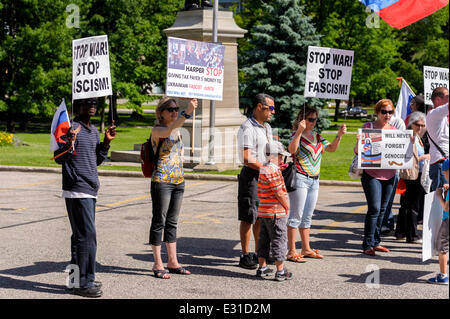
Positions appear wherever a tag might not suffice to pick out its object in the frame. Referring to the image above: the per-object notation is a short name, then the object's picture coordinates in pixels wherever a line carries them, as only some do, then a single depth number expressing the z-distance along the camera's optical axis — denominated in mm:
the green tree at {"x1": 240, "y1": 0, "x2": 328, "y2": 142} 29016
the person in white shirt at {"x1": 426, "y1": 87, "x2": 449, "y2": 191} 6777
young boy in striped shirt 6949
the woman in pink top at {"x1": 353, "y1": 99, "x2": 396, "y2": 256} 8234
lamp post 18078
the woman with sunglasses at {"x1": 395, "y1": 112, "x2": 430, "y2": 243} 9195
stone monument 19016
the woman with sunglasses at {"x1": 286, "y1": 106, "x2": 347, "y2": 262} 7844
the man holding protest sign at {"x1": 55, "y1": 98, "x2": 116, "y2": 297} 6293
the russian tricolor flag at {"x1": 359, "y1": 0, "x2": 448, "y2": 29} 10008
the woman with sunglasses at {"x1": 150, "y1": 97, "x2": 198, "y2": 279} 6941
